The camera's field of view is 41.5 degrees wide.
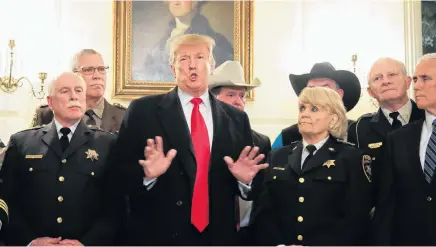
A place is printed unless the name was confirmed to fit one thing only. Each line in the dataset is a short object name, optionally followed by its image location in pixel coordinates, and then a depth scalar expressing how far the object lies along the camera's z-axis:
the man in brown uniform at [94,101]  3.76
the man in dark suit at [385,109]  3.39
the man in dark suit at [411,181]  2.83
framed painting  6.02
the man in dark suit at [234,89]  3.26
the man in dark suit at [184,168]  2.70
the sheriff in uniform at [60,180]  2.88
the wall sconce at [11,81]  5.67
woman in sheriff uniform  2.87
